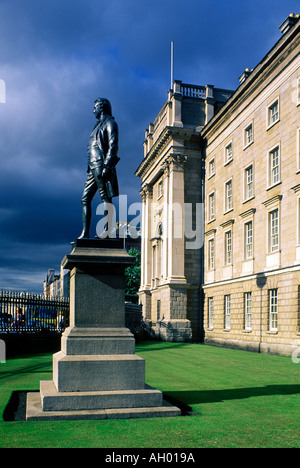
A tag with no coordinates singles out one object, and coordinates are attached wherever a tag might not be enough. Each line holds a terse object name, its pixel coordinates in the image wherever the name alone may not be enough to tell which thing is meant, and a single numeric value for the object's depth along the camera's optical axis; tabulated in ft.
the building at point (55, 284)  574.97
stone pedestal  27.07
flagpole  159.22
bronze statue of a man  33.68
